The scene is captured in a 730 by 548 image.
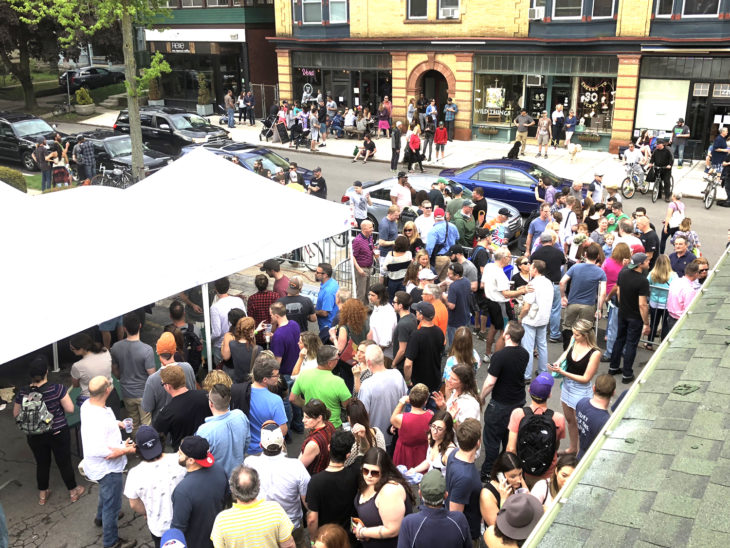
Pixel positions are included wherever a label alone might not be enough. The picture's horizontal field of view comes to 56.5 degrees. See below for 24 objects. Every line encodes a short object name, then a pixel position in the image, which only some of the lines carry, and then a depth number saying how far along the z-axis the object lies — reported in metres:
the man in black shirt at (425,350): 7.81
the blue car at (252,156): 18.22
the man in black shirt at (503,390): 7.23
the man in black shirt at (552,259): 10.25
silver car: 14.90
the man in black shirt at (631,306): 9.24
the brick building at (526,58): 23.69
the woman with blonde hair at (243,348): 7.82
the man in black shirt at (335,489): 5.29
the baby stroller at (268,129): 29.66
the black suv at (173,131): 25.03
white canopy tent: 7.46
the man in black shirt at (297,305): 8.64
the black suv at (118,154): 20.52
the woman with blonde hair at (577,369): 7.30
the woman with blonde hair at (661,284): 9.68
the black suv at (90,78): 41.98
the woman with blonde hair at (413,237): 11.64
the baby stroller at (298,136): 28.48
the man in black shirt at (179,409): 6.54
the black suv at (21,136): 23.88
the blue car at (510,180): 16.69
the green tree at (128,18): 16.03
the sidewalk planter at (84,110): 37.62
